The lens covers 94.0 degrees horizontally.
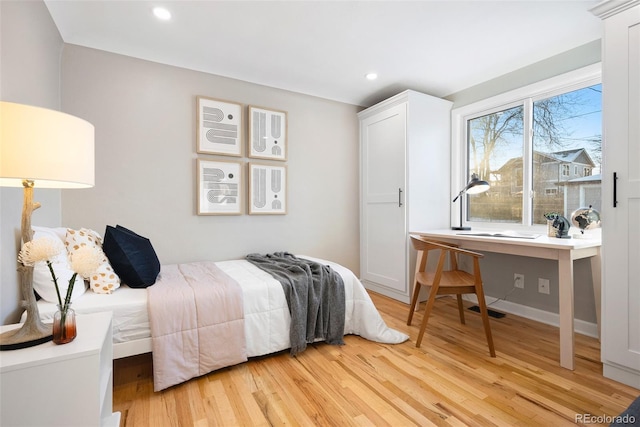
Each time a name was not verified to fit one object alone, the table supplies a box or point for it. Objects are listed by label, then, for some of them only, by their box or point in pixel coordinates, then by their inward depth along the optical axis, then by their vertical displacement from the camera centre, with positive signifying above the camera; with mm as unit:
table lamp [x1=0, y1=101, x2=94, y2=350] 938 +191
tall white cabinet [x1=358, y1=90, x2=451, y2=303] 3119 +397
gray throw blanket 2064 -626
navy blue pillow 1879 -277
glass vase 1053 -393
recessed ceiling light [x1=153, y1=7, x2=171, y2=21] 2031 +1407
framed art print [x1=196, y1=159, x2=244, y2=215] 2830 +280
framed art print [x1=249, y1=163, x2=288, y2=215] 3078 +280
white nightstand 926 -550
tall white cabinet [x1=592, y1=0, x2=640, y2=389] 1635 +140
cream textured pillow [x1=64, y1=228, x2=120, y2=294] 1788 -342
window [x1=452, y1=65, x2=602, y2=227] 2441 +633
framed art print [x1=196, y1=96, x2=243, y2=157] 2820 +863
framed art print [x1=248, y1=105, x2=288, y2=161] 3051 +861
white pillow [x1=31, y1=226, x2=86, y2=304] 1538 -330
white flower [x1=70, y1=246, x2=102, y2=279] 1081 -168
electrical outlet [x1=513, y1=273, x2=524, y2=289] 2788 -608
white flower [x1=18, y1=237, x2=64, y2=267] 1025 -126
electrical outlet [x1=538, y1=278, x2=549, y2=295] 2608 -618
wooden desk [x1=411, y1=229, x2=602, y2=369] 1878 -262
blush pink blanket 1666 -668
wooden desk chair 2068 -490
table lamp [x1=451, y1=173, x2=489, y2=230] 2764 +278
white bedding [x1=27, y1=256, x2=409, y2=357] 1635 -609
